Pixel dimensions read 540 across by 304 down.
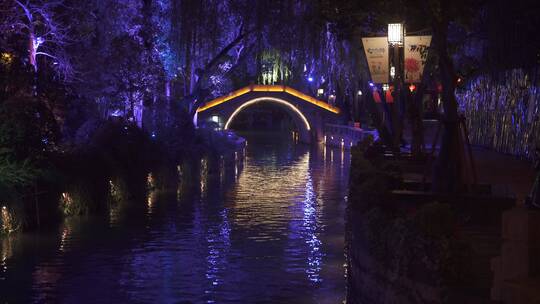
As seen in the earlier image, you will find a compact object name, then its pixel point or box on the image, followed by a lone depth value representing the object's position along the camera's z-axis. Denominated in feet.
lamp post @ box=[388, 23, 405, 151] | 59.67
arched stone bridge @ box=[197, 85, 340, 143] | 179.22
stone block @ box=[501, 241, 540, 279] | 25.72
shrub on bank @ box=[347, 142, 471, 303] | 26.84
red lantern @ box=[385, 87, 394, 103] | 91.85
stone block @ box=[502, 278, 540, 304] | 23.91
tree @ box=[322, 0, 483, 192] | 46.88
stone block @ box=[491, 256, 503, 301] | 25.46
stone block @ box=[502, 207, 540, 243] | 25.44
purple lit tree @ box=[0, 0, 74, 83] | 73.41
